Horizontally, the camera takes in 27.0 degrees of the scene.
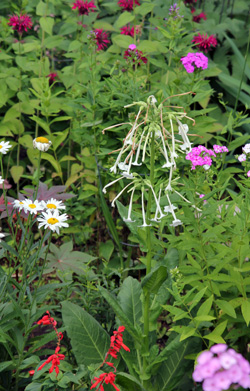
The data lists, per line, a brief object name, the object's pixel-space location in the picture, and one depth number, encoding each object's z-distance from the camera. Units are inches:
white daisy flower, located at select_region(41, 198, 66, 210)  75.0
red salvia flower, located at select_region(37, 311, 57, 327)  63.5
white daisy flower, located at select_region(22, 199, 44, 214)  71.8
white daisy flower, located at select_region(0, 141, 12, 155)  74.3
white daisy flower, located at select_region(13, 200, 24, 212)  71.6
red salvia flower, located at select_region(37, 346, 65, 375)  59.8
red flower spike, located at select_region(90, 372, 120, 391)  58.4
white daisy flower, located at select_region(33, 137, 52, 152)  73.6
